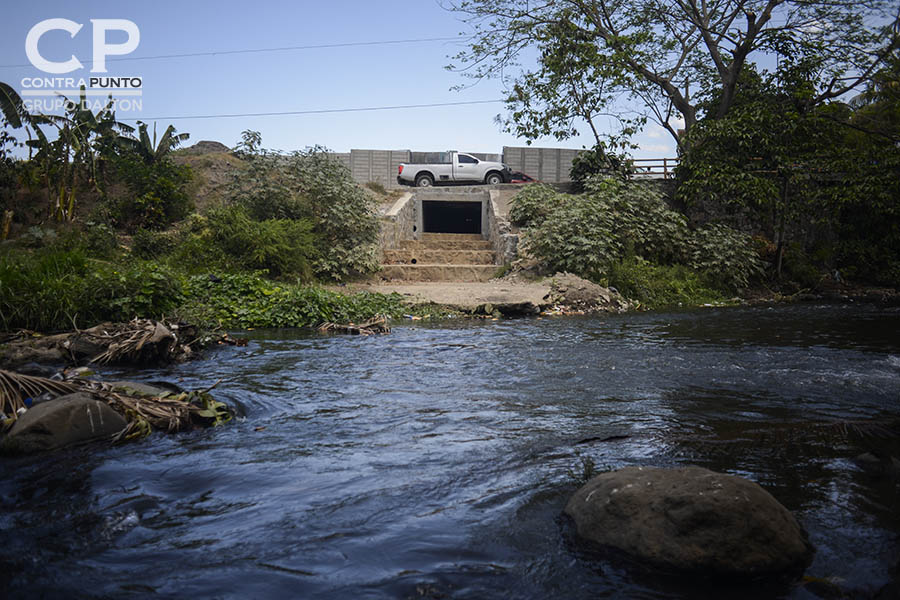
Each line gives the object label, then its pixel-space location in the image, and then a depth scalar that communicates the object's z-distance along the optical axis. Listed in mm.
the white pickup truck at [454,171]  26172
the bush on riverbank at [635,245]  15617
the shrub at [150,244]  15250
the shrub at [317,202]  16170
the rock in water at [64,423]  4137
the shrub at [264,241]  14242
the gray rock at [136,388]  4996
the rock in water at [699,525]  2666
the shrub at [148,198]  17812
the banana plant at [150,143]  20703
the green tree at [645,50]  18047
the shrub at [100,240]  14656
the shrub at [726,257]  17125
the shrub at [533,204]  18734
